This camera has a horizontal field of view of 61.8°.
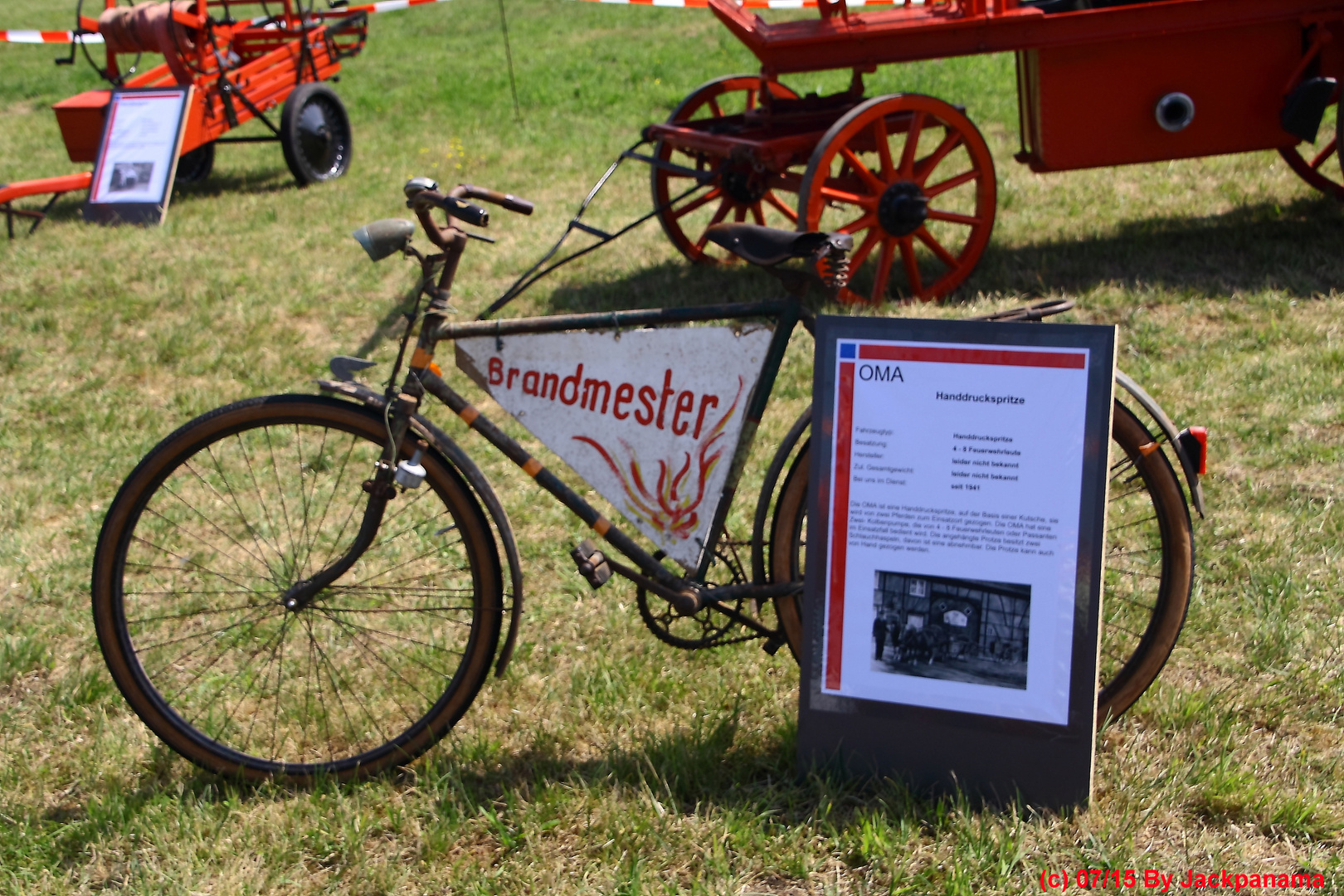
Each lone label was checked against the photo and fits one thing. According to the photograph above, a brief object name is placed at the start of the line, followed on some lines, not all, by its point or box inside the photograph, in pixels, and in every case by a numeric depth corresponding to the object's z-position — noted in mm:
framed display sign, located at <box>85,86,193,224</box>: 7574
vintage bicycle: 2500
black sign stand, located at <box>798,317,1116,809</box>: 2283
